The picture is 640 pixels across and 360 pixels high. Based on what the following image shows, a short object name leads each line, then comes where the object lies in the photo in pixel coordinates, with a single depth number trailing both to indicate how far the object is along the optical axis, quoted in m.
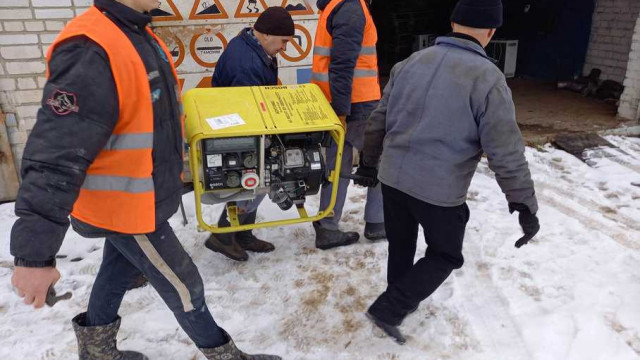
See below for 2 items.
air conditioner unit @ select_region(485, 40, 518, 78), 9.41
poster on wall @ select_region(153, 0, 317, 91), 3.87
